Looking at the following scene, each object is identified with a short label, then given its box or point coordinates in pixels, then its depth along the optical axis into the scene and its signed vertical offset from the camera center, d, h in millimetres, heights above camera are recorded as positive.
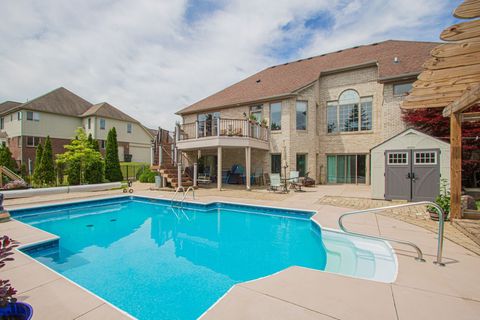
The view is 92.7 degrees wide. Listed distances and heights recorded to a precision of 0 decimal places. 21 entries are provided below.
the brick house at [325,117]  14242 +3081
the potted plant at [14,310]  1870 -1476
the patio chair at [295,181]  13591 -1291
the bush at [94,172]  16047 -839
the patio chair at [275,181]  12789 -1139
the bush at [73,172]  15461 -822
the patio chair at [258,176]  16669 -1115
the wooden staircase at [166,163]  14449 -168
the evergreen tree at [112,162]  19219 -129
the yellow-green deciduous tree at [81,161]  15492 -39
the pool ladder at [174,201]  10355 -1947
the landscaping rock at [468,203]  6680 -1272
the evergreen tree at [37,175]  15359 -983
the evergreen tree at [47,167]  15469 -455
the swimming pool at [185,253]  3951 -2270
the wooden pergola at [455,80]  3652 +1770
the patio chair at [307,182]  15172 -1413
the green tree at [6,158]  18928 +195
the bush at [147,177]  19297 -1399
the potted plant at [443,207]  6734 -1414
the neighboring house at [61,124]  23406 +4168
